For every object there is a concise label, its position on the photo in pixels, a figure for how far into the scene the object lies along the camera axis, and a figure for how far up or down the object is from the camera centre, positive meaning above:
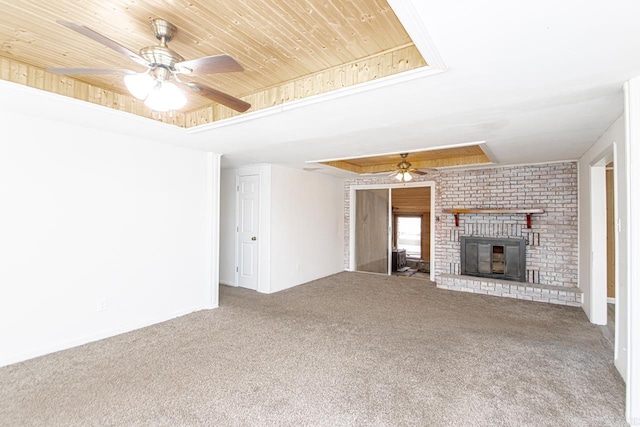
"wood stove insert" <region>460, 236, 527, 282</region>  5.39 -0.65
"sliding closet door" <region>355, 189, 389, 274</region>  7.51 -0.26
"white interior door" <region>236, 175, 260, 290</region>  5.53 -0.17
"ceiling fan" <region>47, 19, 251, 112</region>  1.75 +0.87
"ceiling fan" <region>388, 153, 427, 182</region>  5.06 +0.83
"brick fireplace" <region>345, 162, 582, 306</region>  5.04 -0.05
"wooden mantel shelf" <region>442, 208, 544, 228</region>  5.14 +0.17
